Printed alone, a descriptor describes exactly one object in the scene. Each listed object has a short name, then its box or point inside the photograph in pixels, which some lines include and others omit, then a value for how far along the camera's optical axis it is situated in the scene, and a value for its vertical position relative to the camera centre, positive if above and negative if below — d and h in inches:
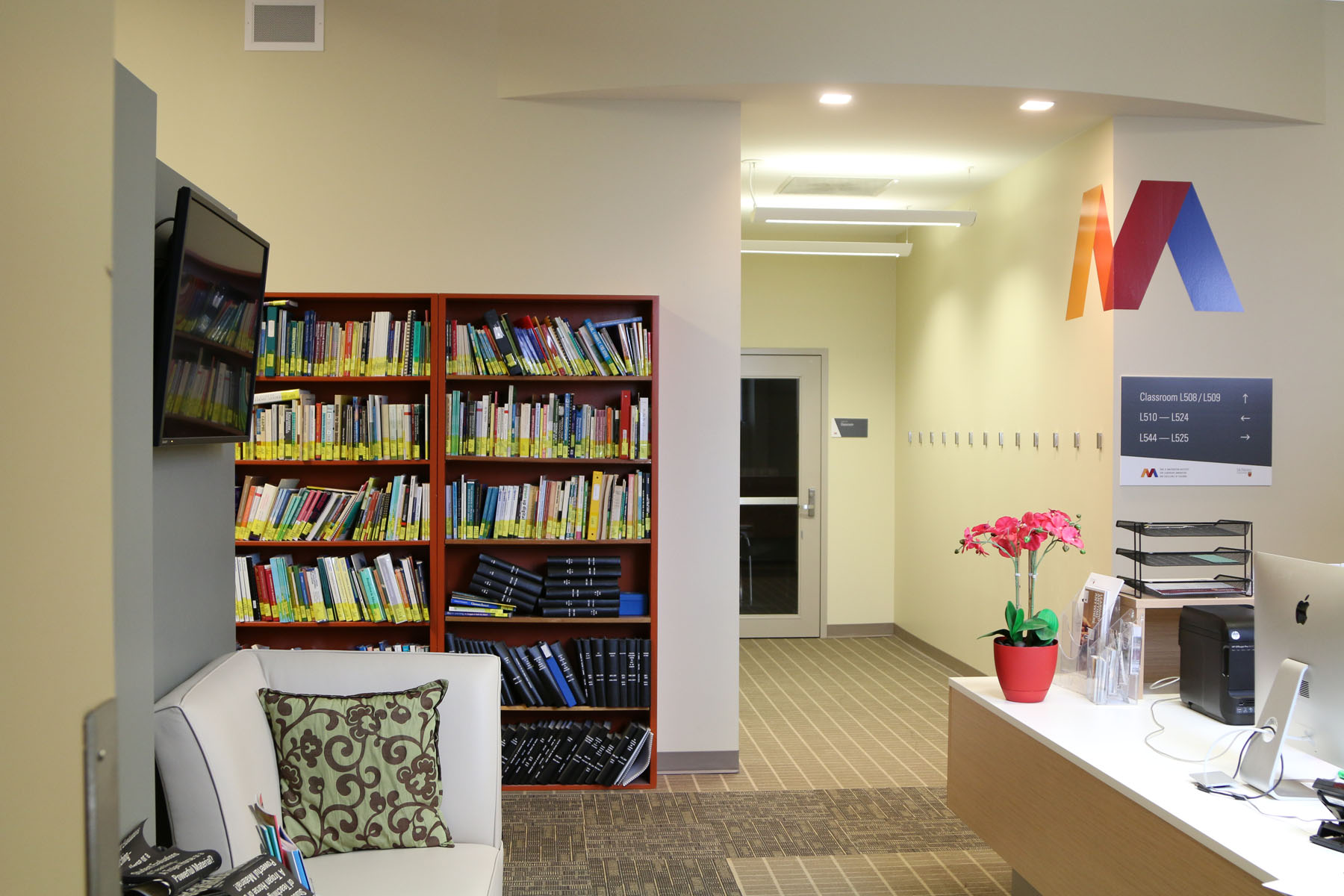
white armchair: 90.0 -31.3
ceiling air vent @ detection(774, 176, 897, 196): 256.2 +70.0
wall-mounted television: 90.4 +12.8
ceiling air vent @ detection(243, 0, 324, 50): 185.2 +80.3
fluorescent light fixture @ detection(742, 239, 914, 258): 266.4 +56.2
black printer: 111.2 -25.0
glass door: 333.1 -15.8
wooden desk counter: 76.5 -32.6
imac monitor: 85.4 -19.5
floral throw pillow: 104.0 -34.8
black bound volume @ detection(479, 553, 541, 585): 181.0 -21.8
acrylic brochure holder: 117.4 -23.9
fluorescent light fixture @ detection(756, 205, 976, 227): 225.9 +54.6
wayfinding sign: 193.8 +3.5
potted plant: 116.8 -22.3
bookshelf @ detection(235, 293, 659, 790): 178.4 -4.5
